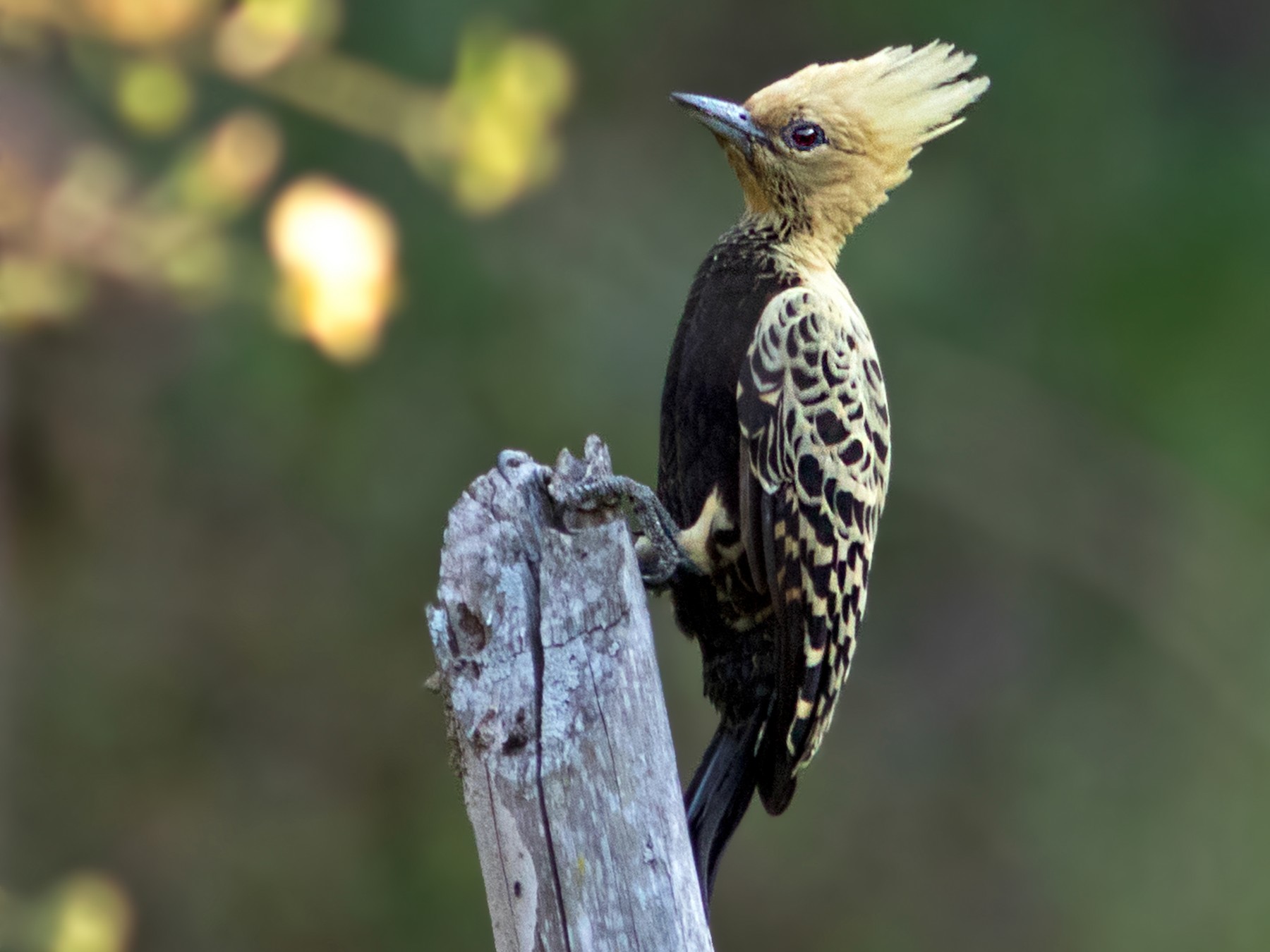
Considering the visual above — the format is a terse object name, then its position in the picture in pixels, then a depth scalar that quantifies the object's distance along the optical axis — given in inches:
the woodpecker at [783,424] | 213.5
